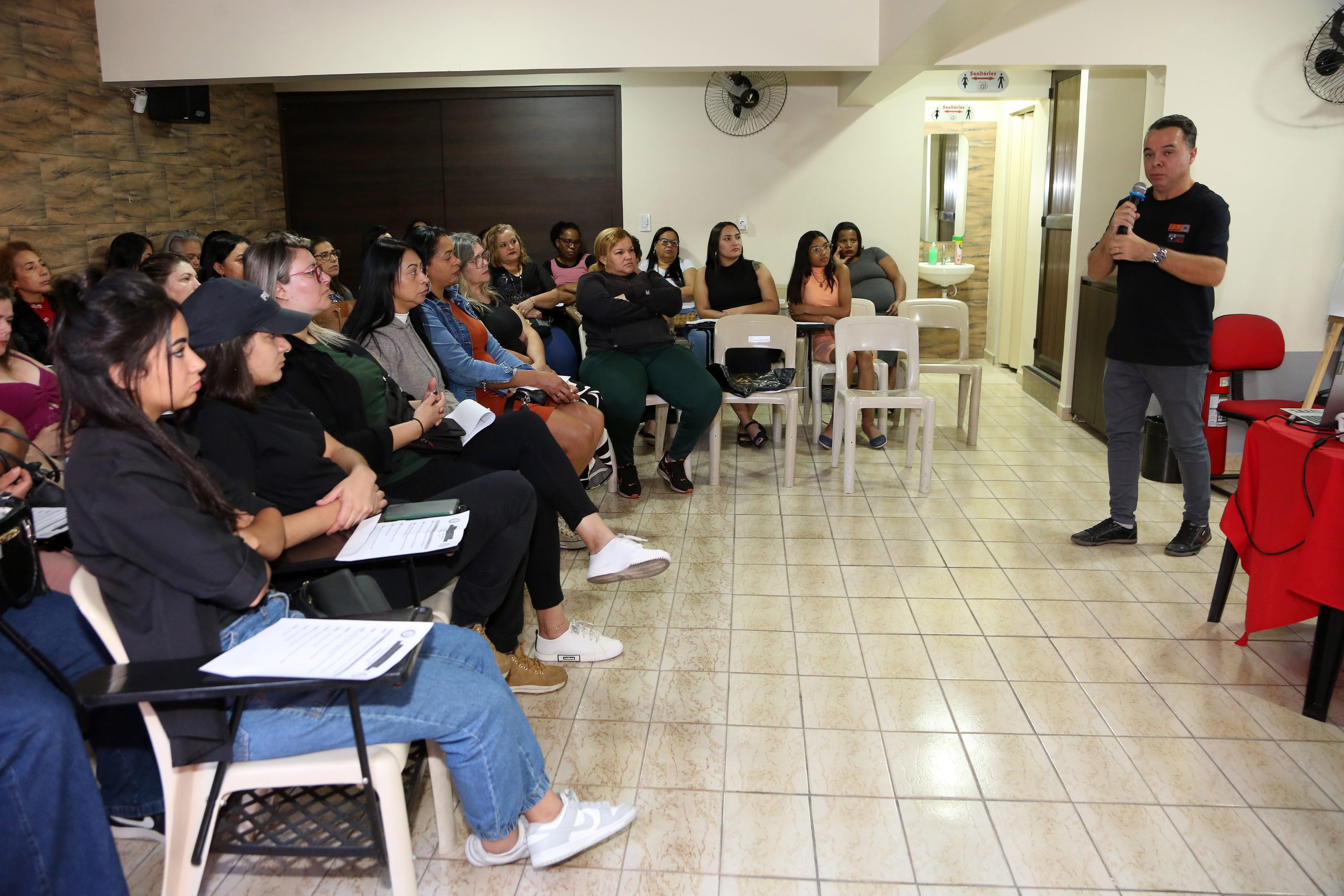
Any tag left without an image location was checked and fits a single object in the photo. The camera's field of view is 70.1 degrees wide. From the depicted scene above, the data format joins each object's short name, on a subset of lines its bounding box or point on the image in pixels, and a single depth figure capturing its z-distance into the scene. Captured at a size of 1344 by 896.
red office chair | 4.22
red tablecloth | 2.29
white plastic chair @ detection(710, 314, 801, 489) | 4.76
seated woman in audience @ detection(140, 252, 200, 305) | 2.97
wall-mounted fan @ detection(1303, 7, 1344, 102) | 4.16
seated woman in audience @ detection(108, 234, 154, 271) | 4.09
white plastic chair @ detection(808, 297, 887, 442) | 4.96
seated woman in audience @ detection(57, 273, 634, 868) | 1.40
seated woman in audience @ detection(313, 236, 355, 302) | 4.71
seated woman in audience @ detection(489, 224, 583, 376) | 5.06
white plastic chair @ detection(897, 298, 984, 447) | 5.62
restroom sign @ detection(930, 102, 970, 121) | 7.41
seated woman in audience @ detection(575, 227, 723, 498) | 4.23
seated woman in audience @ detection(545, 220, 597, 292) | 5.90
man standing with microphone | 3.15
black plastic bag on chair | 4.48
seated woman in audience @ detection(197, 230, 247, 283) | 4.31
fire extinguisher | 4.25
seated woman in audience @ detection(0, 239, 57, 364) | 3.83
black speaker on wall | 5.18
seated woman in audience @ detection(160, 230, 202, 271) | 4.38
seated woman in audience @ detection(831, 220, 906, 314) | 6.00
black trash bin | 4.26
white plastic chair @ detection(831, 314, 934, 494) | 4.32
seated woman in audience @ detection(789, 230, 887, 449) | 5.22
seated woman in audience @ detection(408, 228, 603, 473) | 3.30
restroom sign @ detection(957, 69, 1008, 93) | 6.46
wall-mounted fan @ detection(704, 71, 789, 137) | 6.29
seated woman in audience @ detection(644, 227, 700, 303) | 5.74
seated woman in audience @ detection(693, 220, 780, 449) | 5.38
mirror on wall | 7.54
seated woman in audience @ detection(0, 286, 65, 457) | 2.73
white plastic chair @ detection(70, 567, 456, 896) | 1.52
